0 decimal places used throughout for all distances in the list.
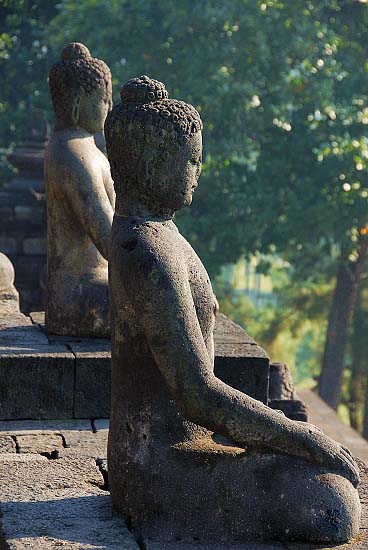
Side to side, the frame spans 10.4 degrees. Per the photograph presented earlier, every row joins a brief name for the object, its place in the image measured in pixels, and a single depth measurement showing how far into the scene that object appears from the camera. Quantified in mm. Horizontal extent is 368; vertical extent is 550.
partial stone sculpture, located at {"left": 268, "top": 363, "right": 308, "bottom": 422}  13683
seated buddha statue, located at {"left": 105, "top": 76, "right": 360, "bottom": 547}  6654
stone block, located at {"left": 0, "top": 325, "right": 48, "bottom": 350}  11449
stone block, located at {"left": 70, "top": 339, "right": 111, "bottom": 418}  10893
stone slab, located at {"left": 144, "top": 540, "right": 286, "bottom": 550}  6615
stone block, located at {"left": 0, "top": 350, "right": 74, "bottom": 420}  10764
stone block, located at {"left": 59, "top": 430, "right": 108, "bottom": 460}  9512
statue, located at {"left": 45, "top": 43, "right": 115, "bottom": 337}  11708
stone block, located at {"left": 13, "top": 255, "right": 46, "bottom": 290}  21672
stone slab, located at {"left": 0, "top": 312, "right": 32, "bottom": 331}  12704
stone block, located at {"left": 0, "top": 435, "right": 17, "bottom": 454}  9762
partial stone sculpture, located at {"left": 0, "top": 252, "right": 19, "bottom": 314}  13934
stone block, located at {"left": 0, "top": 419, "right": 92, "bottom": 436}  10432
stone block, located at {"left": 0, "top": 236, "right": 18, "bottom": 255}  22219
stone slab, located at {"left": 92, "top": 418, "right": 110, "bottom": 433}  10578
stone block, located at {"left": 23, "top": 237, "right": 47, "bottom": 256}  22378
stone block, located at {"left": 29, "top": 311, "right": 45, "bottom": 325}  12963
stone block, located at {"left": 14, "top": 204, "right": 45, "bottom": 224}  22839
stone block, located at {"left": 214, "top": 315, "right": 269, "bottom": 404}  11002
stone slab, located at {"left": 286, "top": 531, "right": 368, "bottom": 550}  6633
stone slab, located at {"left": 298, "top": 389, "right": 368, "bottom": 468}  18615
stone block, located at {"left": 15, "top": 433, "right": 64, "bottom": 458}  9754
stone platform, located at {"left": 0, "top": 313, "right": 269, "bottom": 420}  10785
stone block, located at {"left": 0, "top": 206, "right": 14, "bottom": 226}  22839
